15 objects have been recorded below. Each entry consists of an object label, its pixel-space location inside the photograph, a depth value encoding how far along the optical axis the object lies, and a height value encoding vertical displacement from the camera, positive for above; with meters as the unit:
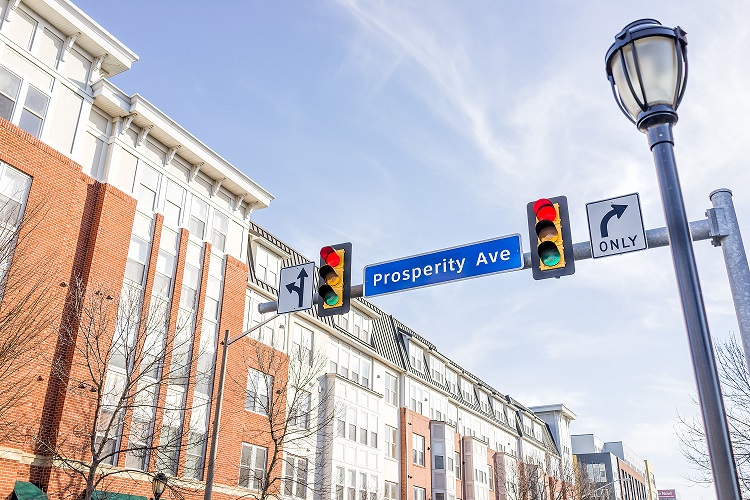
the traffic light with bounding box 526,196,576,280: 9.08 +3.83
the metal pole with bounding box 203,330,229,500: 17.95 +2.87
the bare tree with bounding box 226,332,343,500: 29.11 +5.42
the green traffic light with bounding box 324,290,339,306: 11.36 +3.81
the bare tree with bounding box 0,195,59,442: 15.55 +5.97
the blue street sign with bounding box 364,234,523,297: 10.48 +4.22
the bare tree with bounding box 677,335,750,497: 24.58 +4.97
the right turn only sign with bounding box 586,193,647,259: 8.65 +3.83
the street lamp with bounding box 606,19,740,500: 4.77 +3.21
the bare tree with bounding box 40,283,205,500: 20.88 +4.92
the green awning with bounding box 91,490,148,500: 20.13 +1.36
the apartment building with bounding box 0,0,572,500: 21.00 +8.91
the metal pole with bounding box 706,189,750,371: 5.85 +2.77
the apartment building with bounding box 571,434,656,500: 96.94 +11.73
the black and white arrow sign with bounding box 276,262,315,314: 12.27 +4.30
